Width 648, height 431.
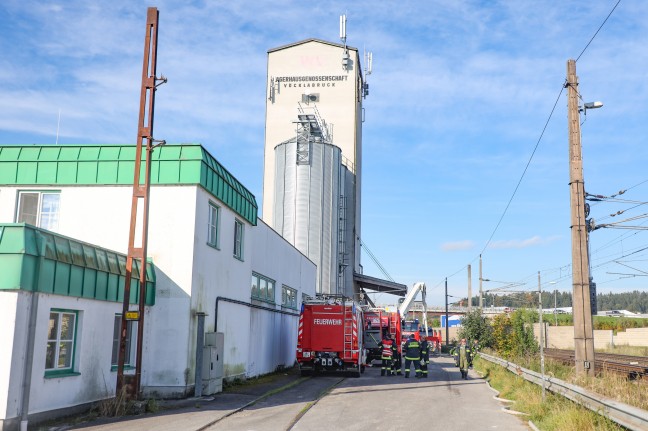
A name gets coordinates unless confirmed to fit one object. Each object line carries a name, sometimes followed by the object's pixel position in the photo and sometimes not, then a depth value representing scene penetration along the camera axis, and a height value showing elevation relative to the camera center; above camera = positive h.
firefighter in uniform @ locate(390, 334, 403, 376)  26.39 -1.43
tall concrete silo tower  39.50 +13.01
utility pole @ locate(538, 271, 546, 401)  12.69 +0.33
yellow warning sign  13.99 +0.12
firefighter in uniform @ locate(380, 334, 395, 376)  26.00 -1.17
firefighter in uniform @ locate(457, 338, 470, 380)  24.43 -1.24
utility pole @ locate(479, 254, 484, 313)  38.51 +2.49
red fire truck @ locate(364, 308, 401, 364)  33.91 -0.08
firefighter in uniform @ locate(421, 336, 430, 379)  24.34 -1.14
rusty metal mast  14.12 +2.92
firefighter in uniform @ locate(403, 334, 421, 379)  24.67 -1.04
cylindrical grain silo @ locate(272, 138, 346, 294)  38.59 +7.46
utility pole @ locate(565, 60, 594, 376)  16.81 +2.34
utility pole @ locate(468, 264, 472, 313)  46.75 +2.92
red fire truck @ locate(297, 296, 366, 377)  25.00 -0.51
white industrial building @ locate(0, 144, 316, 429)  11.43 +1.11
